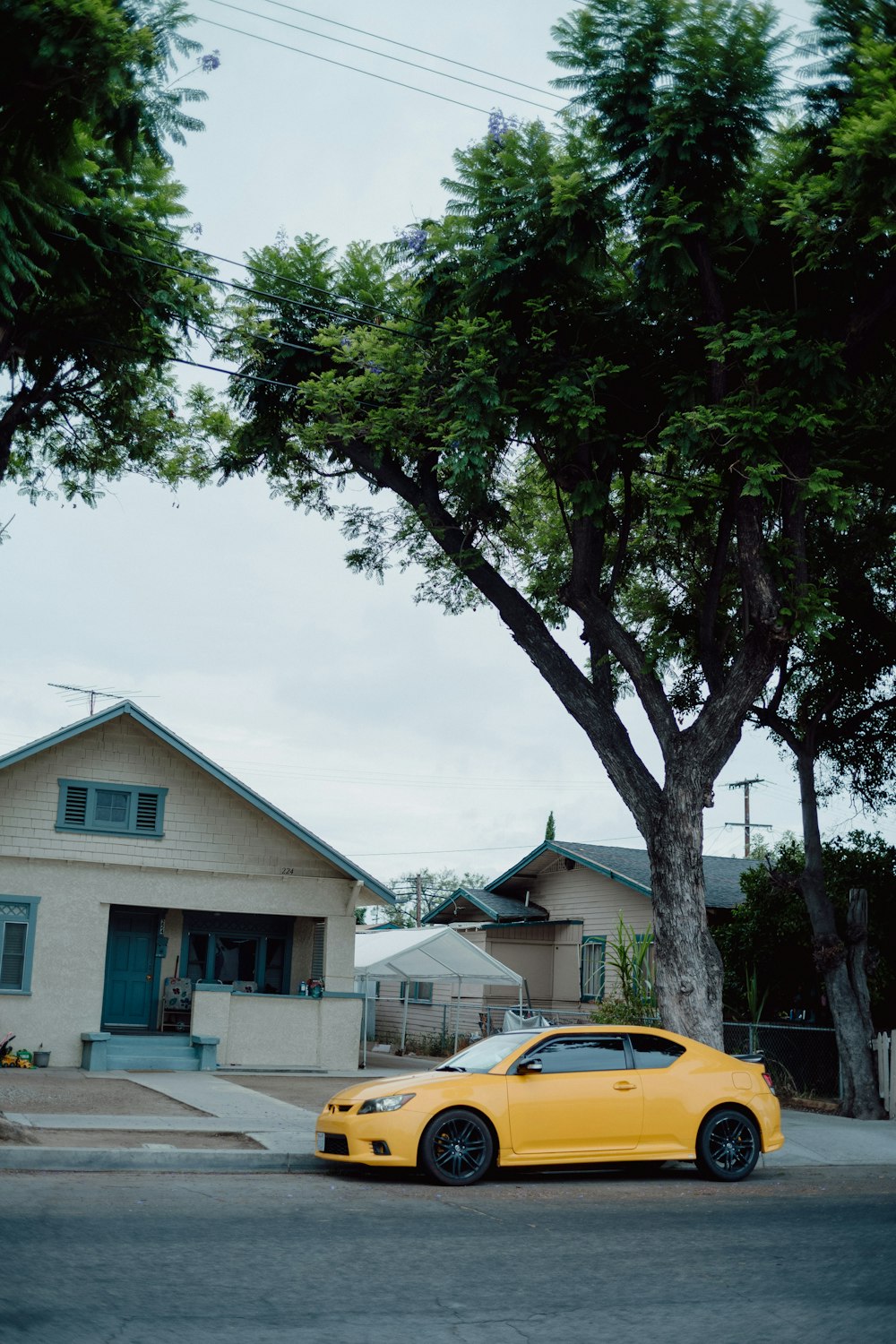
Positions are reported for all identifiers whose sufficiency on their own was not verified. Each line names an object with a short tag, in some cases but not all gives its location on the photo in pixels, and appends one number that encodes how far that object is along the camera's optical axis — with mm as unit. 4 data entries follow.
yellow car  11336
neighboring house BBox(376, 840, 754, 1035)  30266
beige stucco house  22266
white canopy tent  26938
